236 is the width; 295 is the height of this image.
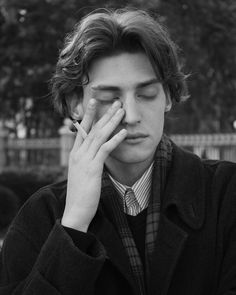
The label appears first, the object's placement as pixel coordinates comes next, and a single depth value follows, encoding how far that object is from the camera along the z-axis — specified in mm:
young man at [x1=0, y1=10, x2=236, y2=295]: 1262
